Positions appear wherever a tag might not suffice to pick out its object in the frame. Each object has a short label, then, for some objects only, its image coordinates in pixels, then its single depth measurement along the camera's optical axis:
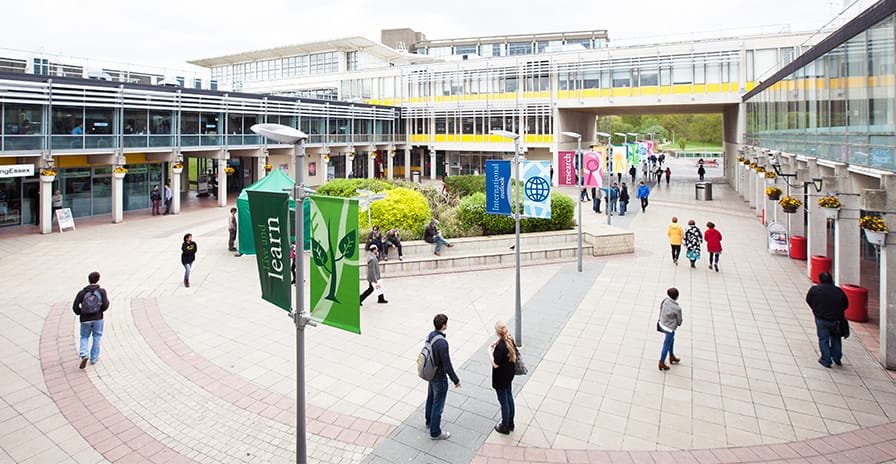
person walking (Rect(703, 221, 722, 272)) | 15.53
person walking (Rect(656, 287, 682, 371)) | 8.72
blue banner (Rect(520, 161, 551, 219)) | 11.77
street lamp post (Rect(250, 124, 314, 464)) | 5.64
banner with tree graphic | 5.75
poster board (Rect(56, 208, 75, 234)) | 22.63
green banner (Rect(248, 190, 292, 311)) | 5.95
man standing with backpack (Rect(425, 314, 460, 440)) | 6.67
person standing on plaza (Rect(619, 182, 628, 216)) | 26.89
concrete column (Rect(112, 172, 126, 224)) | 25.08
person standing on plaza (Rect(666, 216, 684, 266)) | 16.30
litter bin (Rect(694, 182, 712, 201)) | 32.59
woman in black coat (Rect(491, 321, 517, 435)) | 6.71
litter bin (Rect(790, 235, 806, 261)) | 16.88
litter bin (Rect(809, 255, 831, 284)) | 13.45
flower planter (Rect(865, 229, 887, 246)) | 8.63
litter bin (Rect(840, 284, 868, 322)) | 11.11
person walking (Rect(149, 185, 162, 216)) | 27.81
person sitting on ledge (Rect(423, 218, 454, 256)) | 16.56
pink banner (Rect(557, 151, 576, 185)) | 22.61
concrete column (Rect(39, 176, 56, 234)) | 21.92
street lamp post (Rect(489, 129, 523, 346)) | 9.86
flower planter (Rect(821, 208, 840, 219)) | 11.02
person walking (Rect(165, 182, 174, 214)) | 28.22
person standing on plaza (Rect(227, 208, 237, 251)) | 18.68
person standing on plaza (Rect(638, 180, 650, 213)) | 27.58
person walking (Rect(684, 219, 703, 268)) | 15.94
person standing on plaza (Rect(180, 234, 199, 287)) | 14.09
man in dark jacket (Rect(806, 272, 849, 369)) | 8.63
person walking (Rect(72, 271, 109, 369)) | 8.88
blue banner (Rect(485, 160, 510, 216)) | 11.32
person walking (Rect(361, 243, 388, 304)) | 12.61
